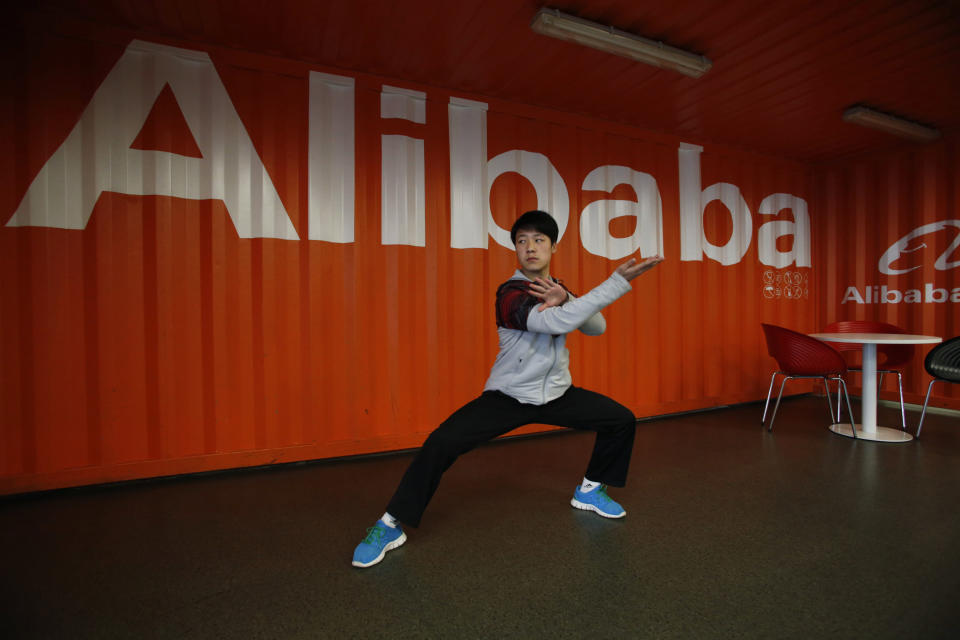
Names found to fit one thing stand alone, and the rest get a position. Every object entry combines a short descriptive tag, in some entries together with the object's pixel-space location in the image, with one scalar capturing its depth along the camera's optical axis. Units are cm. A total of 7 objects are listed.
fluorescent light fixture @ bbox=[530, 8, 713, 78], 262
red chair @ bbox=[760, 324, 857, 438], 348
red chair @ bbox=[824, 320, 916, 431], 390
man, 179
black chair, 322
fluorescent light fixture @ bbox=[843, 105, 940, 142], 391
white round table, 348
